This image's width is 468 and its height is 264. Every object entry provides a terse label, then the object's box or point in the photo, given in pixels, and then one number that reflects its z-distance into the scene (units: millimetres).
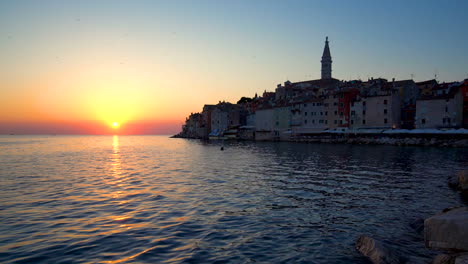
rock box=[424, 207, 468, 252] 7945
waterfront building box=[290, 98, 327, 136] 87125
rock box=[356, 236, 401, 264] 7918
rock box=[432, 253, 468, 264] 6320
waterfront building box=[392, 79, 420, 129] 74188
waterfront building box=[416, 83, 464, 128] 63750
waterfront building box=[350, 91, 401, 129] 72188
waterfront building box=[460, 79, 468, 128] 63400
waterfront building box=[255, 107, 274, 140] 103312
